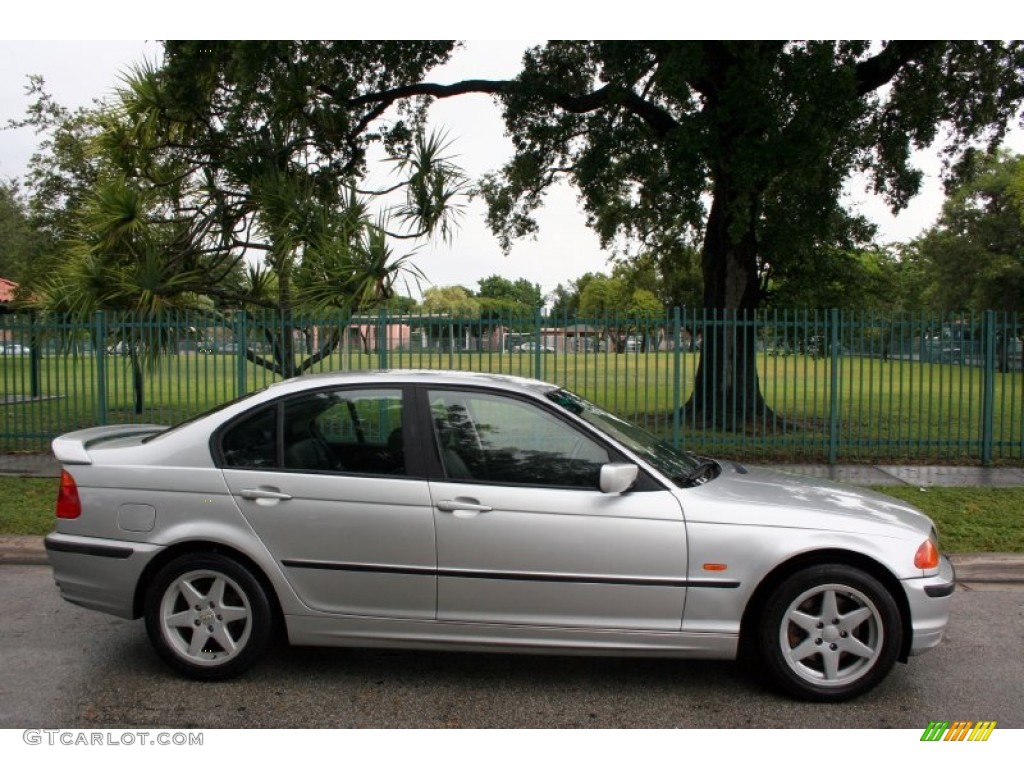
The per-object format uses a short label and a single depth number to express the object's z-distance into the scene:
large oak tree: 11.32
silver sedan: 3.95
